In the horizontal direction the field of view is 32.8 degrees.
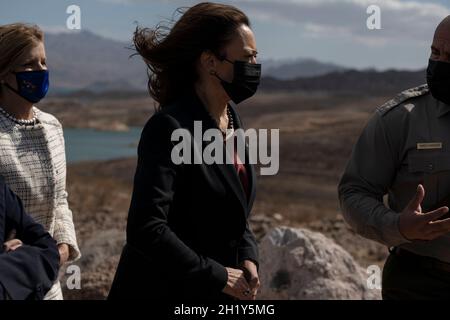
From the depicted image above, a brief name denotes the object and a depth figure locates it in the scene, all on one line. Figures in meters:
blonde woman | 2.84
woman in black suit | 2.34
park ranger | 2.75
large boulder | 6.14
